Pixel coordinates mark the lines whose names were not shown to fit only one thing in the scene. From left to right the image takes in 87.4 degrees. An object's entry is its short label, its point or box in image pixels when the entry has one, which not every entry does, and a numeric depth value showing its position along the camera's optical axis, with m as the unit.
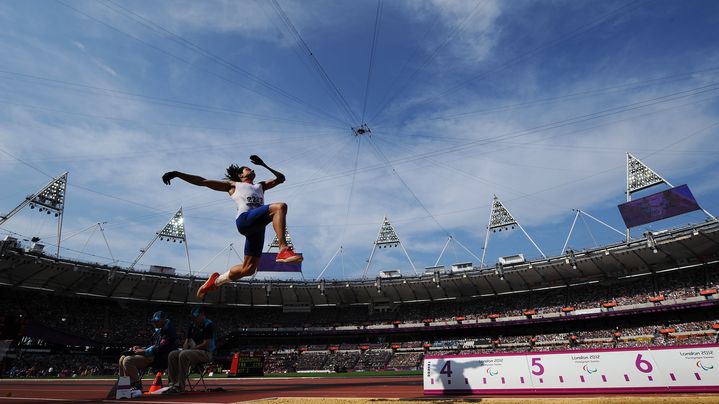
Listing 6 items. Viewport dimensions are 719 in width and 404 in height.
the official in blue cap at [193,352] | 9.77
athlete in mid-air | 6.32
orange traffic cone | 10.05
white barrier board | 7.87
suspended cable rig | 27.73
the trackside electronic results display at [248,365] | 27.34
